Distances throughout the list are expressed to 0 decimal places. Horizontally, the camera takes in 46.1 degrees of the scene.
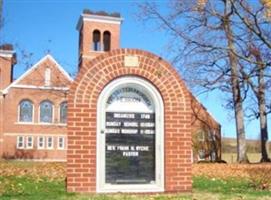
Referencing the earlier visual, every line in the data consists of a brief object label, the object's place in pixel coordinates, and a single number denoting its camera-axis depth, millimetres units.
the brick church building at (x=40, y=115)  33253
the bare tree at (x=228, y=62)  14868
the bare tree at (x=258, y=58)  13466
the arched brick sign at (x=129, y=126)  6370
